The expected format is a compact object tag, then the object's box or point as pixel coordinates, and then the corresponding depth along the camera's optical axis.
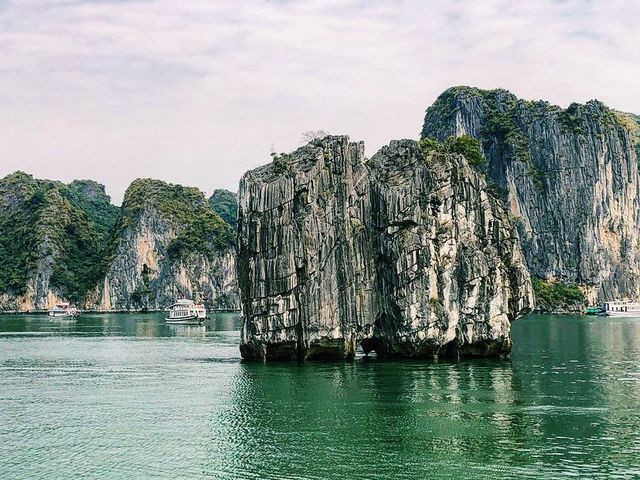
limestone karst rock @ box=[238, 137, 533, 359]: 64.69
